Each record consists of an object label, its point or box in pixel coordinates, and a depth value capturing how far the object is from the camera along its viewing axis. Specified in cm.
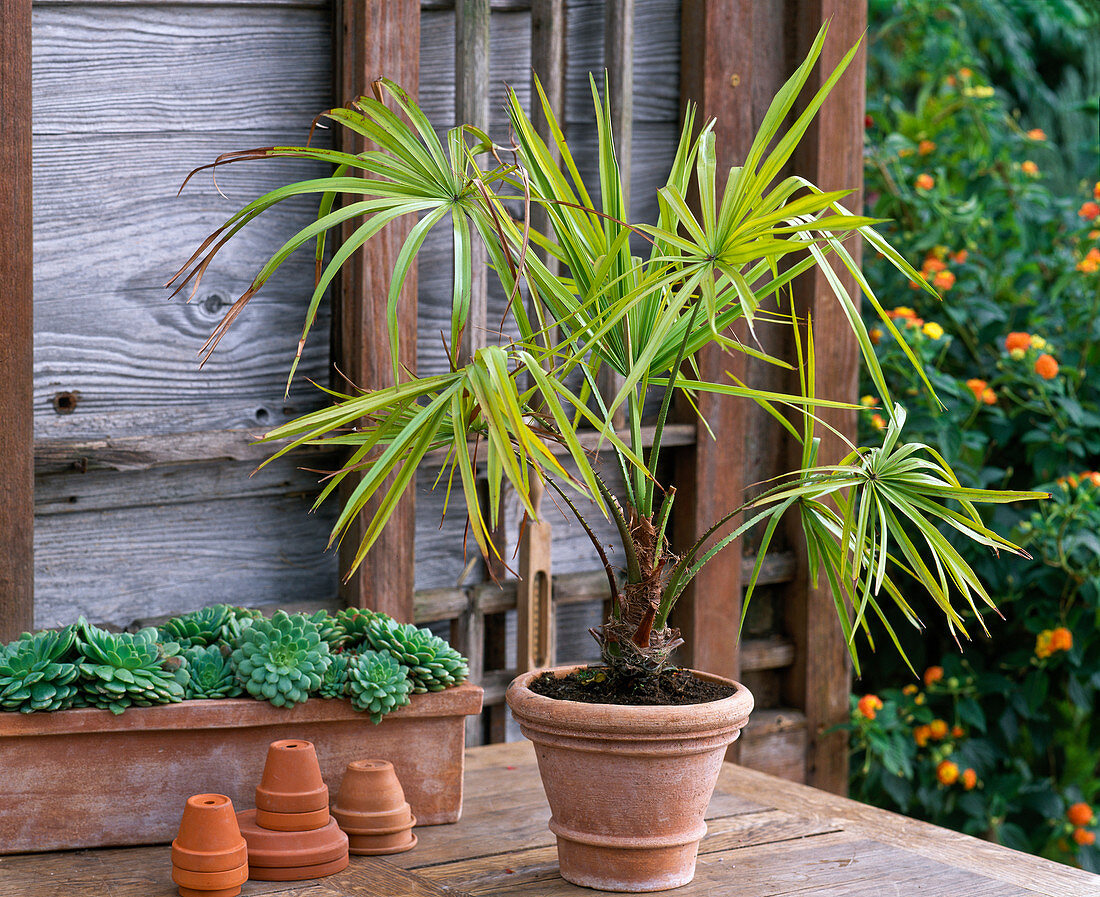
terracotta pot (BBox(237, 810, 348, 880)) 331
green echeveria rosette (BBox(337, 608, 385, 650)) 353
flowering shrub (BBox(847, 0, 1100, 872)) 421
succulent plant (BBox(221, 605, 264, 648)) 348
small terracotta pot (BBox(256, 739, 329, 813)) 334
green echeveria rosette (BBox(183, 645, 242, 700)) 342
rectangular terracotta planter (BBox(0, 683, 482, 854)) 335
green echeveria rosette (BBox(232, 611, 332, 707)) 341
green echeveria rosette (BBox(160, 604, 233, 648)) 350
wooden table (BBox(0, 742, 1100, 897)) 332
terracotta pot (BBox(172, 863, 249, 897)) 325
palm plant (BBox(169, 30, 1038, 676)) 316
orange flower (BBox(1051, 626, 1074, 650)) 417
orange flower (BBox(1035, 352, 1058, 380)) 419
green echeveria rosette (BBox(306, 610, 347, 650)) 349
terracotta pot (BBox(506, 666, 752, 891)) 328
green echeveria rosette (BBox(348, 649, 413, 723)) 343
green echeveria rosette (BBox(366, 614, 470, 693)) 348
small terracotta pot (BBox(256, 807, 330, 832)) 333
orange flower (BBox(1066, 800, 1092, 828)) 422
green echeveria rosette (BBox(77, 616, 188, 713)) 336
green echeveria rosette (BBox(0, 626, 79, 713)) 333
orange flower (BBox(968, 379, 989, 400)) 426
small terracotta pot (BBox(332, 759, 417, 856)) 340
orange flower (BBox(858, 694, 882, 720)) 415
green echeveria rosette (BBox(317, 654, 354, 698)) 343
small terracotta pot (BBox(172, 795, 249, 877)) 325
